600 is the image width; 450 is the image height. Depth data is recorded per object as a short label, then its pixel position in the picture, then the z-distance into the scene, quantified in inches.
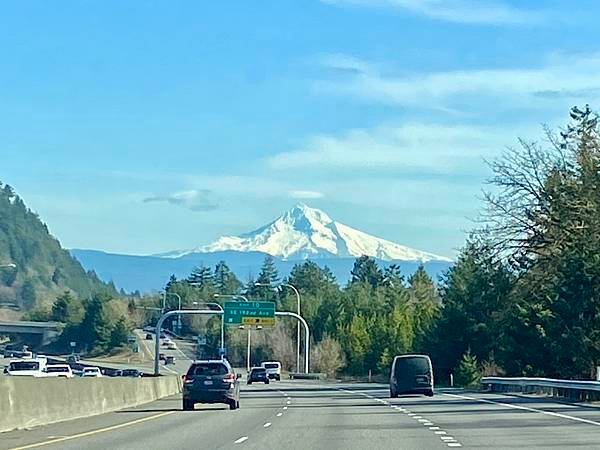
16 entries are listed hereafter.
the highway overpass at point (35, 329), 7201.3
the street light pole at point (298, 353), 4276.6
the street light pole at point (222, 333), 3587.6
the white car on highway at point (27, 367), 2869.3
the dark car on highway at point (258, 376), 3660.4
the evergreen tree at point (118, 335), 7342.5
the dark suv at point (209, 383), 1668.3
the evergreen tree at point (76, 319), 7672.7
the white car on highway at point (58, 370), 2962.6
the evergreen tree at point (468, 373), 3383.4
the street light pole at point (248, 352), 5128.0
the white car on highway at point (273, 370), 4238.9
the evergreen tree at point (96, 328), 7381.9
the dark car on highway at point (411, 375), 2178.9
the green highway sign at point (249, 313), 3636.8
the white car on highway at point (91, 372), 3230.8
